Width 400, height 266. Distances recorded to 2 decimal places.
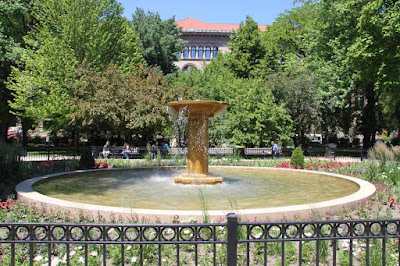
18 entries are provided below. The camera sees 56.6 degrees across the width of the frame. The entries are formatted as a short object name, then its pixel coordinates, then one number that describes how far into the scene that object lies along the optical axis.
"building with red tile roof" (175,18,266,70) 67.50
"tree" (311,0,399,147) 21.11
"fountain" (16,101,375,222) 7.28
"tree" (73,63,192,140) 24.92
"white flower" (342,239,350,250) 5.57
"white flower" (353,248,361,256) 5.35
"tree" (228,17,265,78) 38.69
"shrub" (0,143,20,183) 12.23
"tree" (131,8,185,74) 42.09
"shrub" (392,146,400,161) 14.02
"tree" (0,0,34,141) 26.19
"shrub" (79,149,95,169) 15.98
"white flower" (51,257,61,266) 4.73
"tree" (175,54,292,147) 26.30
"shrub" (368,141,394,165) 13.84
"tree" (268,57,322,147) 29.34
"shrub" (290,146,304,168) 16.44
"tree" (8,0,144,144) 25.97
